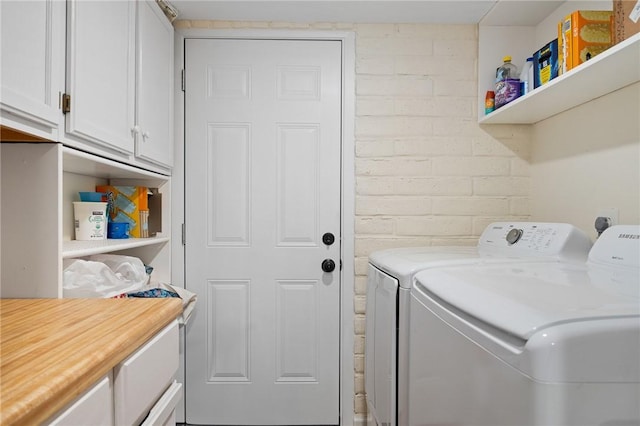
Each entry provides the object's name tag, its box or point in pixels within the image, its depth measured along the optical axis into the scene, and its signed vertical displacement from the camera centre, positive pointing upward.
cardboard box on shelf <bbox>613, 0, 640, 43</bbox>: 1.23 +0.62
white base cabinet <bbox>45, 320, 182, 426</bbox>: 0.68 -0.37
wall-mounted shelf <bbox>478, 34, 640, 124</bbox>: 1.24 +0.48
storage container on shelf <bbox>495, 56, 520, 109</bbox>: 1.93 +0.62
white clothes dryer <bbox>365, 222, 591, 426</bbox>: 1.36 -0.25
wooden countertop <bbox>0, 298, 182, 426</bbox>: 0.57 -0.26
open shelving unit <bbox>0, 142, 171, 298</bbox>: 1.12 -0.03
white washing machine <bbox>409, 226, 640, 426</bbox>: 0.60 -0.23
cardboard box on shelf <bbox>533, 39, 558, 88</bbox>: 1.60 +0.62
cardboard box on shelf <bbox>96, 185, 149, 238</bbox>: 1.83 +0.01
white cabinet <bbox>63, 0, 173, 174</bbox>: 1.17 +0.46
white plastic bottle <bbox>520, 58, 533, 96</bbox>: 1.86 +0.64
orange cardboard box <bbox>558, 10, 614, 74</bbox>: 1.41 +0.63
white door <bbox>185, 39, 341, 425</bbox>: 2.11 -0.01
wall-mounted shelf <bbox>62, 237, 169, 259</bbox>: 1.25 -0.14
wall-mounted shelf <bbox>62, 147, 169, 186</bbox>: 1.26 +0.16
